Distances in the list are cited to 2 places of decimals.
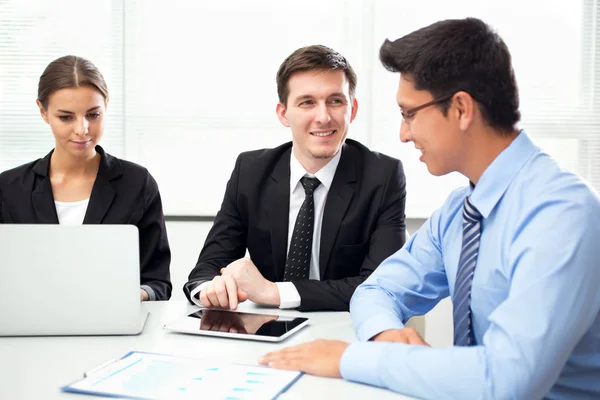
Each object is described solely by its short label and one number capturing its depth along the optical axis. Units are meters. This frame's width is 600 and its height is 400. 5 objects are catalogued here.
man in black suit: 2.40
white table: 1.24
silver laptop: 1.58
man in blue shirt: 1.18
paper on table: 1.20
